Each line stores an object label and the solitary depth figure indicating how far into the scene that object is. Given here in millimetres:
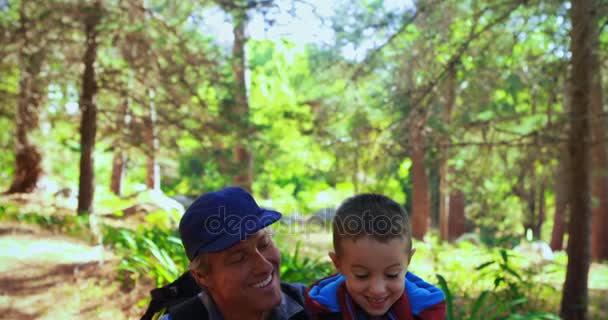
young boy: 1974
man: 1917
